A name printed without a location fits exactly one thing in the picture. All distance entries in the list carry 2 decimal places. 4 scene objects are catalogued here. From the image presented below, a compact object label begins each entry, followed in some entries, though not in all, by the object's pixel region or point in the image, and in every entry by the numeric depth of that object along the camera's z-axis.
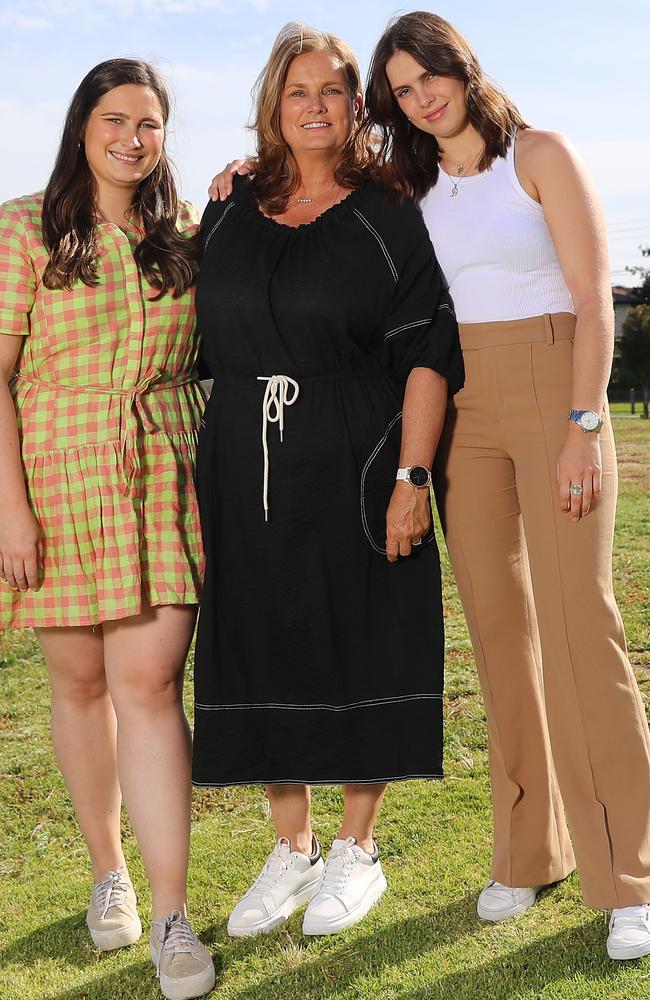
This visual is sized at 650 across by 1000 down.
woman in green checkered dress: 2.51
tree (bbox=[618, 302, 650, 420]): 30.70
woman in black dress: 2.58
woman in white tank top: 2.42
